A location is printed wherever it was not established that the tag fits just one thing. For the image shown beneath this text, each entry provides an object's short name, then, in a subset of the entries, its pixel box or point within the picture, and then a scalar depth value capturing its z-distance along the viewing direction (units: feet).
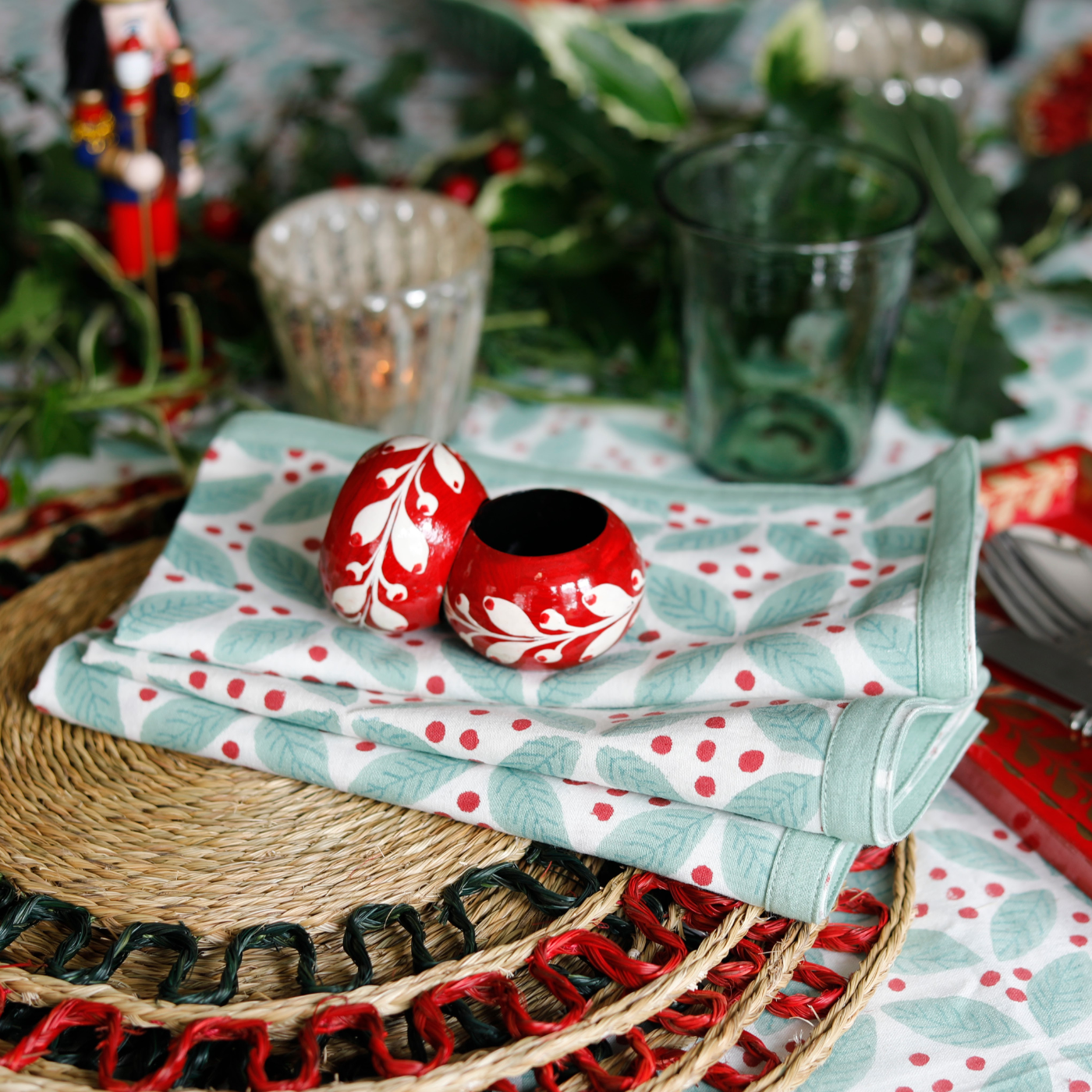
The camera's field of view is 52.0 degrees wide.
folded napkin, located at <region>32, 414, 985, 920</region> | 1.18
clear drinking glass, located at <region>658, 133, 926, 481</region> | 1.88
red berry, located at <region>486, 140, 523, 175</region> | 2.69
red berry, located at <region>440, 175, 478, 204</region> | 2.54
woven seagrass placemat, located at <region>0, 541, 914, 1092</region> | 1.08
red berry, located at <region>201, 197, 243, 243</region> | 2.47
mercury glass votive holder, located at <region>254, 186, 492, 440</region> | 1.87
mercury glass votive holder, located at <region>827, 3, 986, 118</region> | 3.01
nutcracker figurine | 1.85
